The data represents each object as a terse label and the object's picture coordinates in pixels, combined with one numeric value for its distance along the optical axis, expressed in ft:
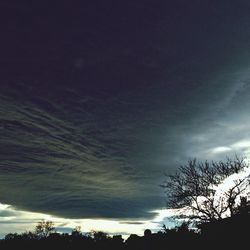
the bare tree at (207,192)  91.36
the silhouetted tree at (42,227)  282.08
